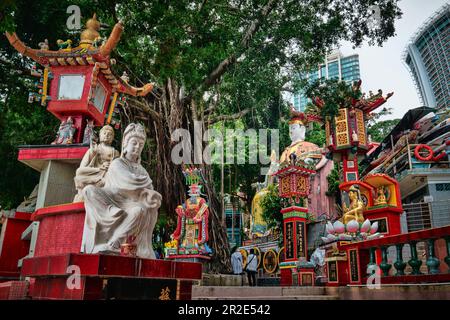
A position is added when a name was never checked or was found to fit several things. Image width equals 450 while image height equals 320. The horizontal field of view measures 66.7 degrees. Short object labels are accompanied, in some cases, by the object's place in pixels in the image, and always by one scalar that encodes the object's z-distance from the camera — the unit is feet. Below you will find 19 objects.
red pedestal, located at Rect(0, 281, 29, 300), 9.77
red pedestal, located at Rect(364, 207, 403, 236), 31.71
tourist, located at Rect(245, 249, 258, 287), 31.76
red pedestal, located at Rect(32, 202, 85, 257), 10.74
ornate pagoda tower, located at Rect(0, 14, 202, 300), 7.95
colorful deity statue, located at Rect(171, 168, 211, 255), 30.71
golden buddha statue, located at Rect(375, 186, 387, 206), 32.91
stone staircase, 19.50
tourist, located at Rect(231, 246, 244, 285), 31.89
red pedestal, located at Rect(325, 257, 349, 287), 19.54
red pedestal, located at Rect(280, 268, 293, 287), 32.97
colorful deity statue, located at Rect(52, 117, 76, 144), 17.46
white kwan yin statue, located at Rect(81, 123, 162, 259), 9.23
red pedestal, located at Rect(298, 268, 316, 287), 29.63
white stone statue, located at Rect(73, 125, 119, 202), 11.96
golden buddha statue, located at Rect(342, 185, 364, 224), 30.01
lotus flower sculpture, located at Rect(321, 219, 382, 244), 20.08
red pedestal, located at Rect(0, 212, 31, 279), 18.53
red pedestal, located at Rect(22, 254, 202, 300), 7.62
